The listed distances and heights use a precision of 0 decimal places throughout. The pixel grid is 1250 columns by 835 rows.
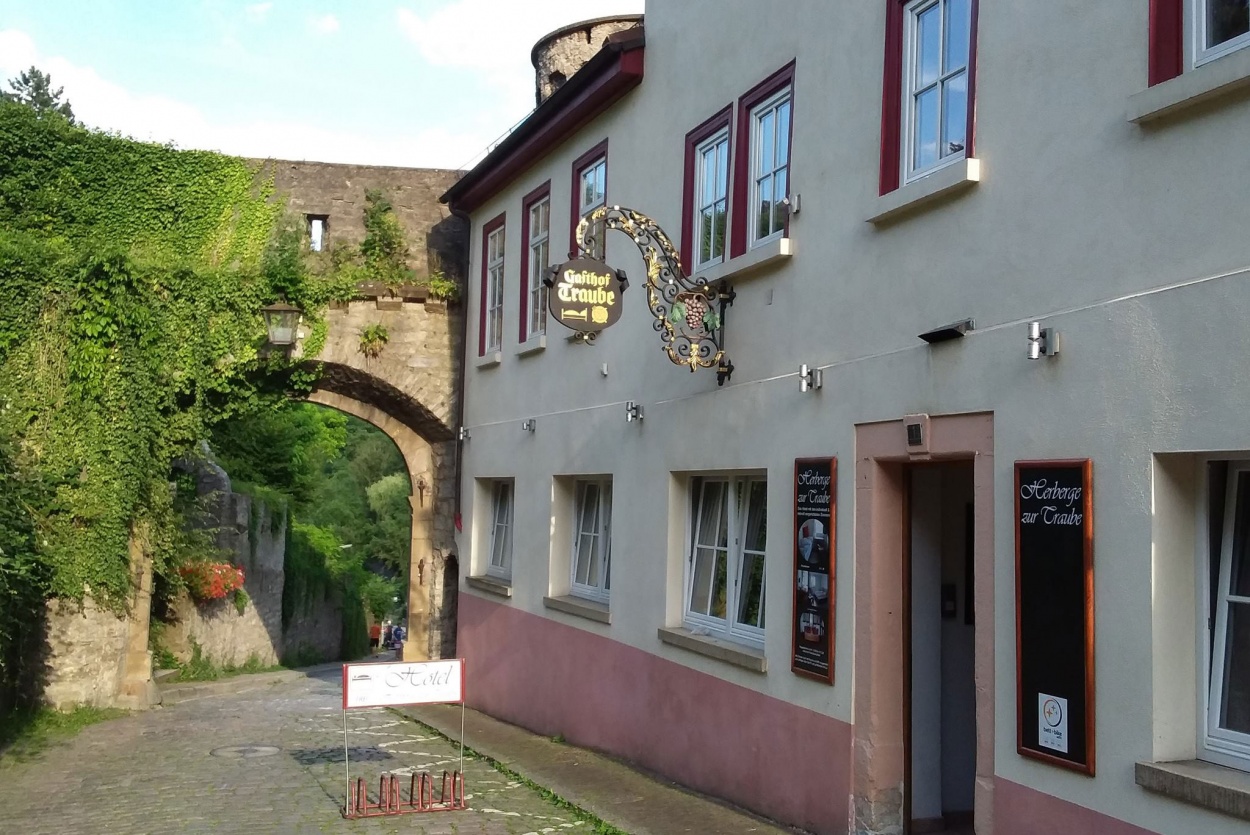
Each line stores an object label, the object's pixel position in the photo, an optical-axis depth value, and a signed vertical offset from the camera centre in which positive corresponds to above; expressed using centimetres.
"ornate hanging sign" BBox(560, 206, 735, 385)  834 +146
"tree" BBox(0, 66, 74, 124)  5325 +1737
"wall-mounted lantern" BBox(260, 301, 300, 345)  1478 +208
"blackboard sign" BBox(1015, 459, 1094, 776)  523 -40
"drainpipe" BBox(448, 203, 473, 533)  1625 +191
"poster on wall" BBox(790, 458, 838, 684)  738 -32
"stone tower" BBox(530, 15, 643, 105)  2077 +772
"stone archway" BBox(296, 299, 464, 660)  1611 +137
